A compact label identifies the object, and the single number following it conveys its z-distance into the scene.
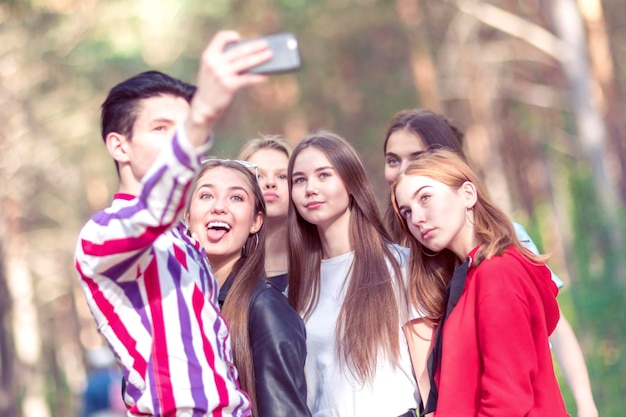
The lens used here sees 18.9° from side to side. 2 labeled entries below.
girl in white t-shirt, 8.50
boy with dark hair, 5.41
